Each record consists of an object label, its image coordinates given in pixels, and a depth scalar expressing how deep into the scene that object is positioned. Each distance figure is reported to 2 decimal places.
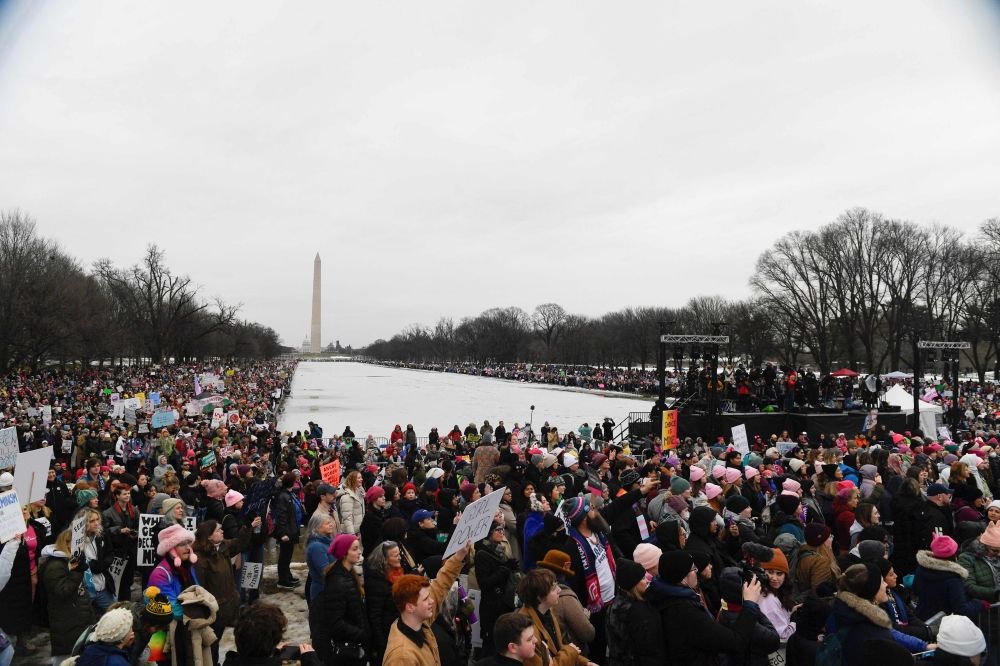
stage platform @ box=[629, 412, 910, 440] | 21.55
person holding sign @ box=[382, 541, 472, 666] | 3.54
